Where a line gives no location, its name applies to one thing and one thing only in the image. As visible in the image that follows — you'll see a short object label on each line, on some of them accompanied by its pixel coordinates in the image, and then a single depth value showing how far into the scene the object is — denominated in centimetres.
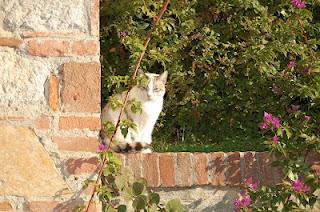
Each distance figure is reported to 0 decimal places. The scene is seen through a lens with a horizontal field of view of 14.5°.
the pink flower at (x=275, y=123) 676
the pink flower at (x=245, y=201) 630
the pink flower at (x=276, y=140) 652
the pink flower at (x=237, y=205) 632
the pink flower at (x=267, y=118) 681
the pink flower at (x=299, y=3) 838
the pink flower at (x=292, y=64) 835
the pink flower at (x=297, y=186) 631
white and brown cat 774
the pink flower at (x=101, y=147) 548
